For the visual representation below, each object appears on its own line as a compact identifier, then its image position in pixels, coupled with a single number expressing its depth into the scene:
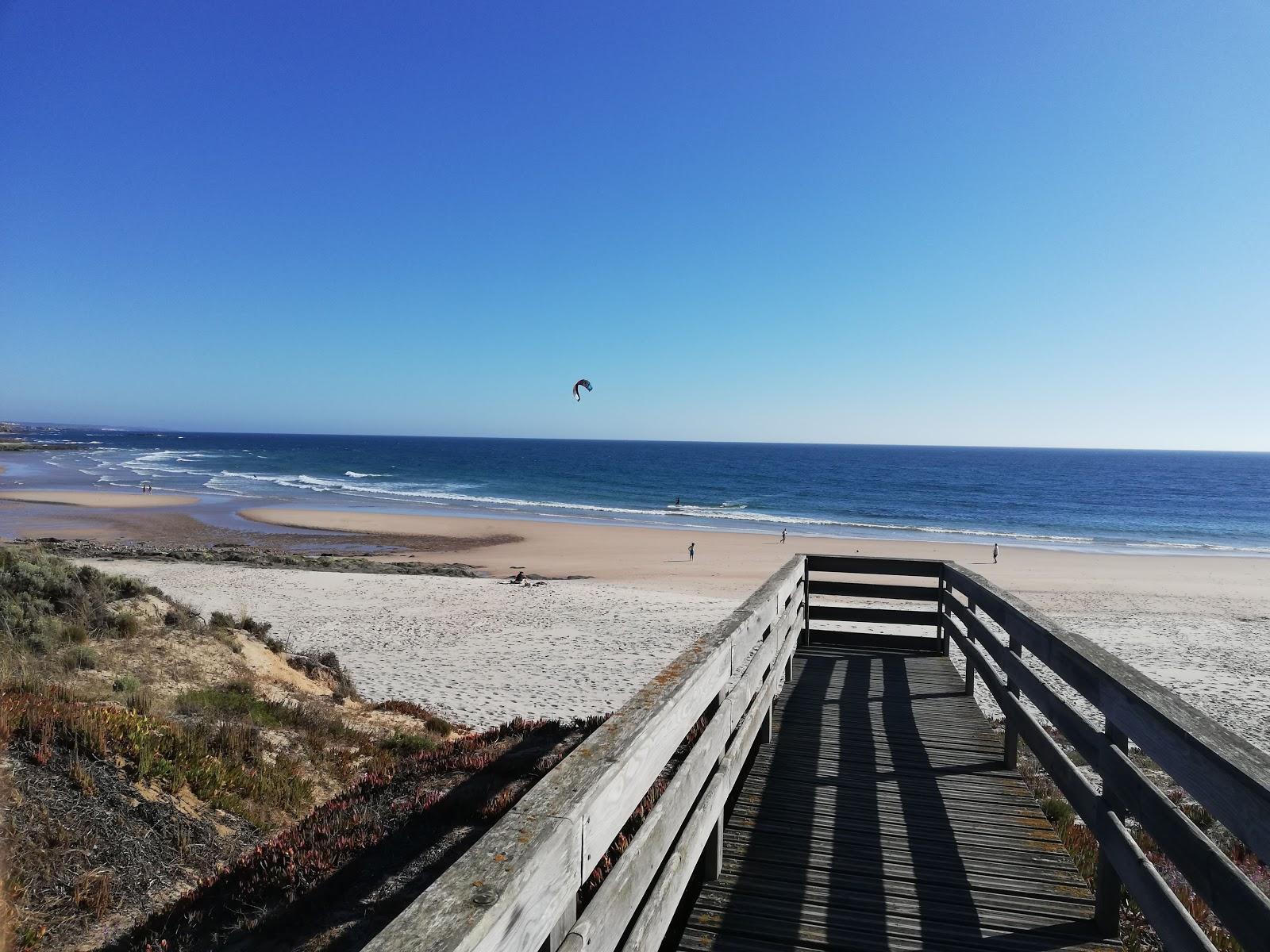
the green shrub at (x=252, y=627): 11.60
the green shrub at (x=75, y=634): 8.87
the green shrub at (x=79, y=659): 7.98
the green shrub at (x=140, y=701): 6.46
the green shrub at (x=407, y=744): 7.33
